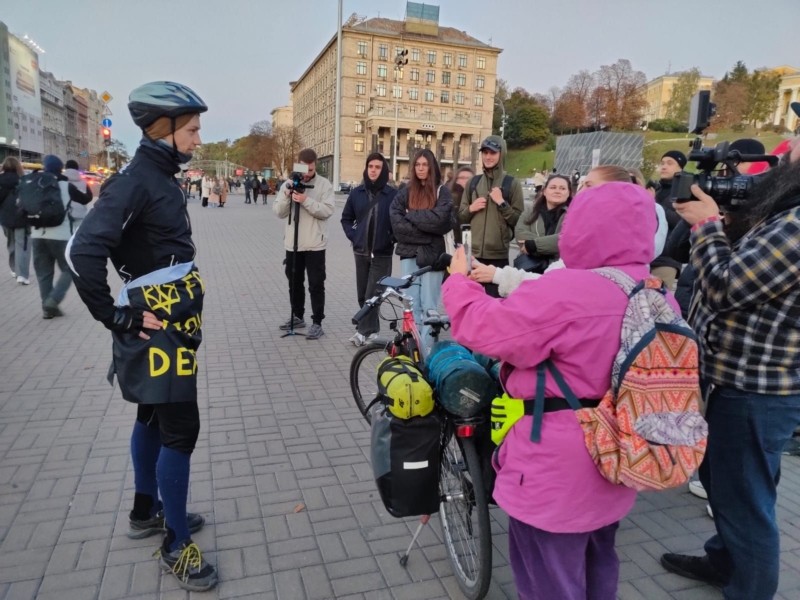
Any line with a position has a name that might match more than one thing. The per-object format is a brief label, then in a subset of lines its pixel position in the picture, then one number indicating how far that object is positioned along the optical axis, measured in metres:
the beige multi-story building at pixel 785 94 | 78.88
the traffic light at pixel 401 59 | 39.71
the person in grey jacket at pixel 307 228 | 6.74
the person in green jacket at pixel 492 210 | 6.12
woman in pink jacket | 1.83
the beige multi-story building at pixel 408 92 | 92.50
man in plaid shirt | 2.12
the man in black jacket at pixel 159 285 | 2.39
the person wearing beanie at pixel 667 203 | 5.30
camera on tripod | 6.61
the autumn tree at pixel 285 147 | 78.06
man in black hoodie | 6.65
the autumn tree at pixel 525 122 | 99.31
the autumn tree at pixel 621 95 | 65.25
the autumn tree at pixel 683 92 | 80.25
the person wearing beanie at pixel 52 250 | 7.49
